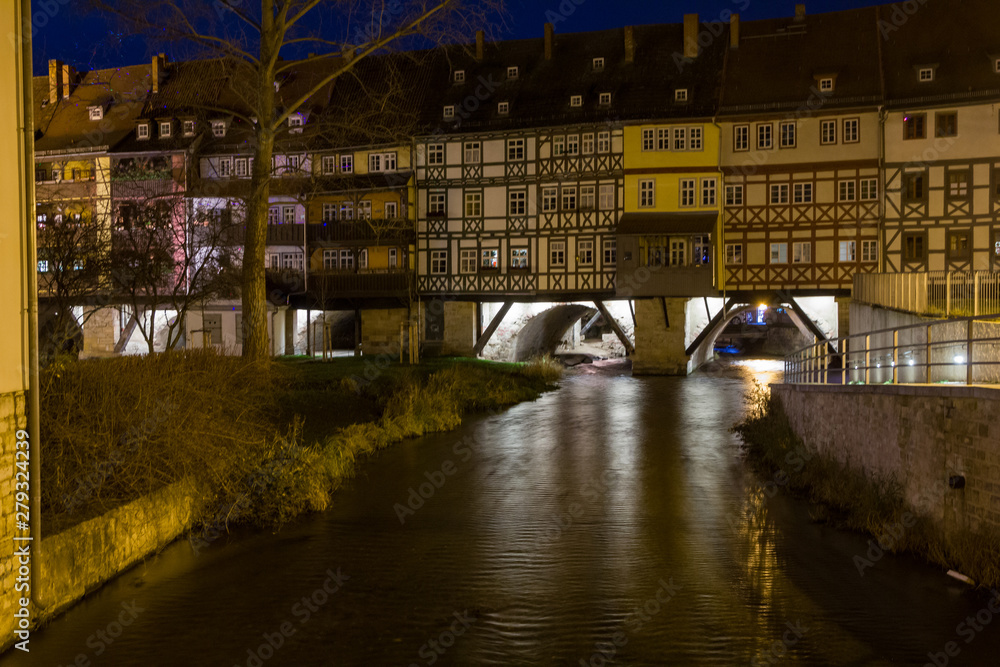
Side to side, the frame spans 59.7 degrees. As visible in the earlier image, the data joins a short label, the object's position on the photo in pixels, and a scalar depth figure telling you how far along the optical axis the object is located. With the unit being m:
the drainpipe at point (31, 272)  6.59
